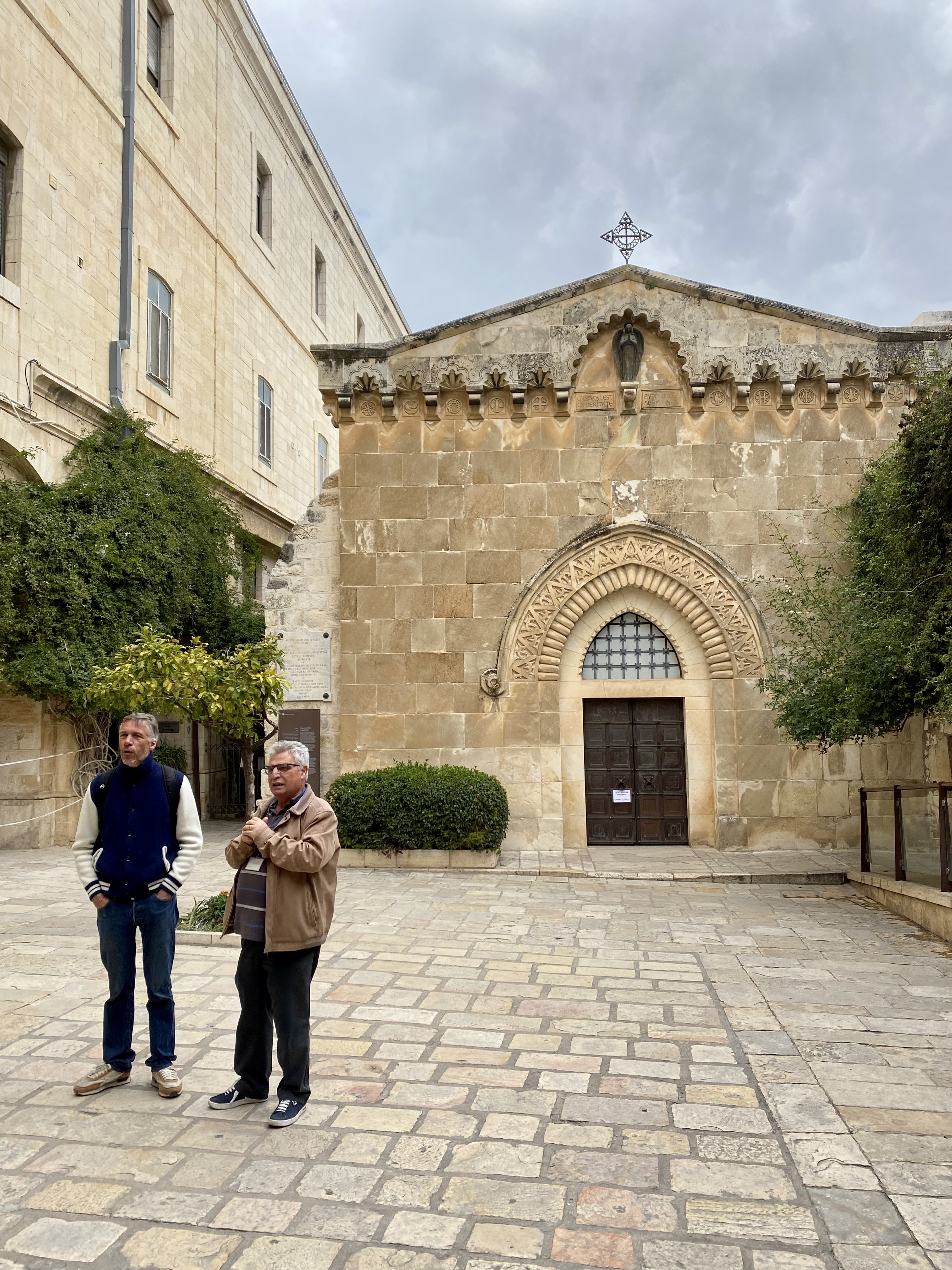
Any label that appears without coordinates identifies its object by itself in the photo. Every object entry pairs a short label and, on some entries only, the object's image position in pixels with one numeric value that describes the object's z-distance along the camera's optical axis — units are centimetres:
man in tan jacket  407
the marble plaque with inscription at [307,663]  1291
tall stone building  1275
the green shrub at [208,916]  782
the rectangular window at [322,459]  2497
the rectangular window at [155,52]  1630
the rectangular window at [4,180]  1251
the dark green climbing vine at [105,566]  1225
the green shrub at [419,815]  1133
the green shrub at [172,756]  1541
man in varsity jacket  445
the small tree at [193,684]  877
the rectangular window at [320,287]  2469
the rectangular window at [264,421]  2052
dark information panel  1271
